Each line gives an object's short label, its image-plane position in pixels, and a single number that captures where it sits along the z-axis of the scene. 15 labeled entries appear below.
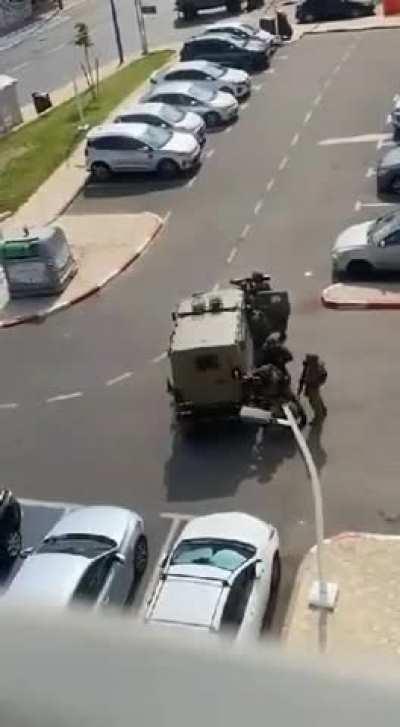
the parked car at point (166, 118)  26.38
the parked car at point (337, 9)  39.50
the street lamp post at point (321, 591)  9.86
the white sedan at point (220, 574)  9.46
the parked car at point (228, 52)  33.44
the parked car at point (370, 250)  17.95
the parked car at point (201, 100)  28.23
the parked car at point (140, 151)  24.81
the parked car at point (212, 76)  30.19
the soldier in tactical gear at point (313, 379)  13.24
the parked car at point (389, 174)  21.52
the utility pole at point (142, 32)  39.10
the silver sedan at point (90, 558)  10.22
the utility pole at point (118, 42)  38.47
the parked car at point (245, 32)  34.59
